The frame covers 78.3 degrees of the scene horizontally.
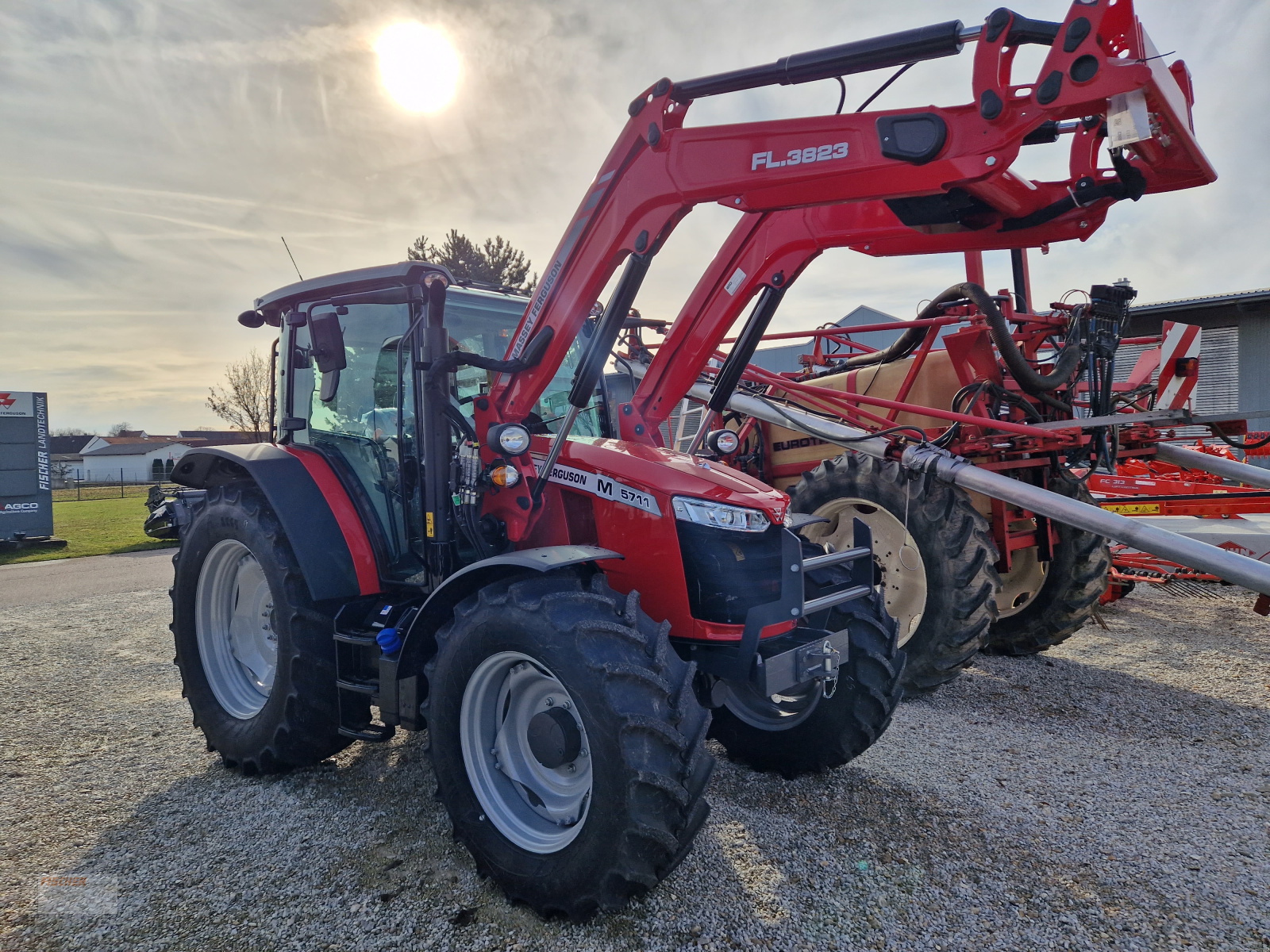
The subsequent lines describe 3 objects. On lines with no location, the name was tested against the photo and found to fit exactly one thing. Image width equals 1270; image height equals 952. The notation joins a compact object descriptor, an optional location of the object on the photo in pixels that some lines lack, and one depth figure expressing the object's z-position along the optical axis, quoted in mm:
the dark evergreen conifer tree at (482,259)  27219
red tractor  2479
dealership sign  14594
